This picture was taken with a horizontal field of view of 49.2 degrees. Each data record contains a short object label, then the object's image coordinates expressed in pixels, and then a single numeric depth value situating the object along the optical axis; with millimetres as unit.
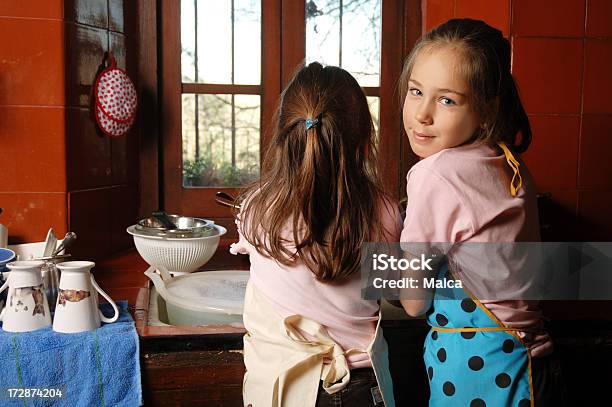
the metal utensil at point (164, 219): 1645
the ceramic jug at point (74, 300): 1173
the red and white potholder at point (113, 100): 1742
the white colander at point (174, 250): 1522
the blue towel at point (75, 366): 1137
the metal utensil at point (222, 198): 1688
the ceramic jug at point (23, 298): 1165
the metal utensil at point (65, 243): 1365
